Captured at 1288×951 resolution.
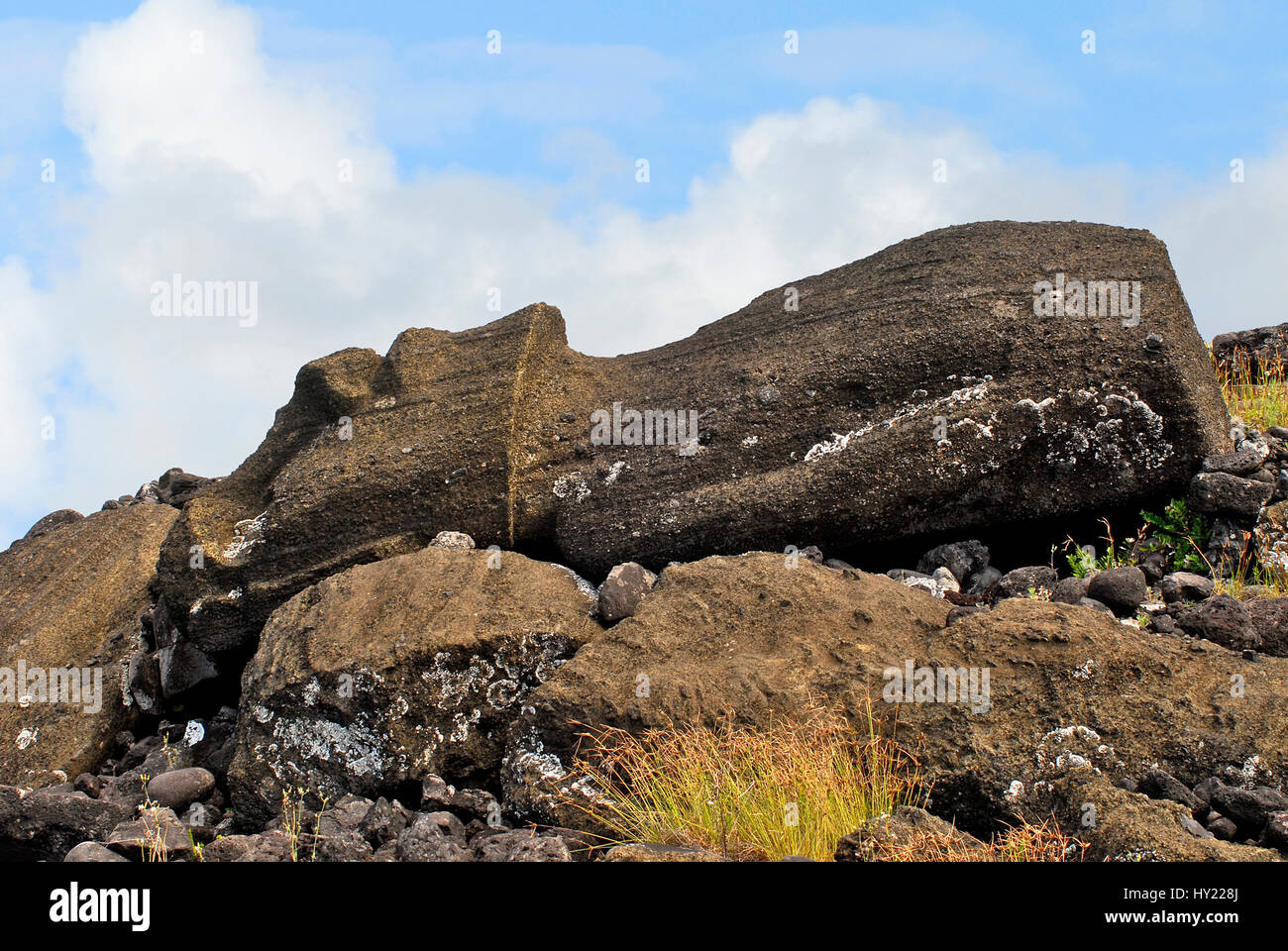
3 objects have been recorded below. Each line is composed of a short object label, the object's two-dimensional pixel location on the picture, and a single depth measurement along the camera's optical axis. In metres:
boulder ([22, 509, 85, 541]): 14.45
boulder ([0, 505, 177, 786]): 10.05
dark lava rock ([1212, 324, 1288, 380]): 13.27
